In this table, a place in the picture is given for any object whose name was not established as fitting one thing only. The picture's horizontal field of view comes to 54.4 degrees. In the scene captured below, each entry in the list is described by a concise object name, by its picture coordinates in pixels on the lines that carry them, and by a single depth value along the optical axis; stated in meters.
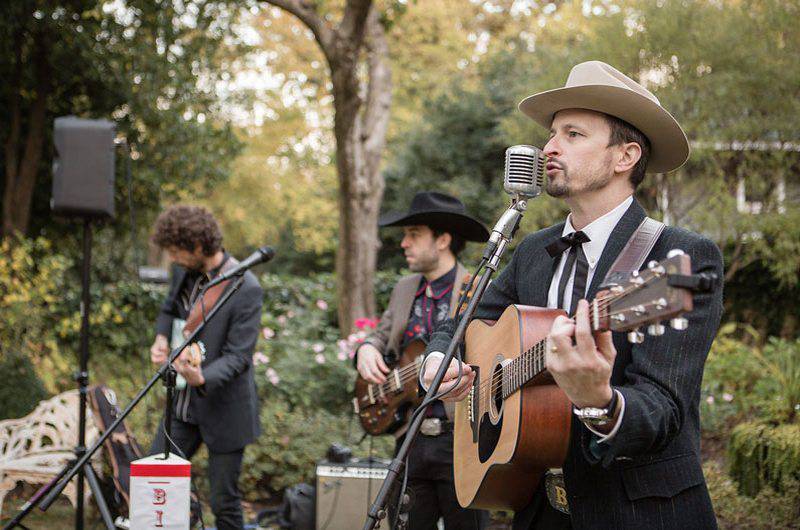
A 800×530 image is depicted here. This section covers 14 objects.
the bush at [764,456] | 5.40
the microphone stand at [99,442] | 3.79
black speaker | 5.30
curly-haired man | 4.61
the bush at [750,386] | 6.07
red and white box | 3.75
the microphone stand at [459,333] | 2.49
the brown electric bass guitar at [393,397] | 4.45
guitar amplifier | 5.45
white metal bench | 5.68
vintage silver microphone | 2.65
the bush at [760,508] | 5.16
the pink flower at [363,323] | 7.35
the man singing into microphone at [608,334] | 2.08
